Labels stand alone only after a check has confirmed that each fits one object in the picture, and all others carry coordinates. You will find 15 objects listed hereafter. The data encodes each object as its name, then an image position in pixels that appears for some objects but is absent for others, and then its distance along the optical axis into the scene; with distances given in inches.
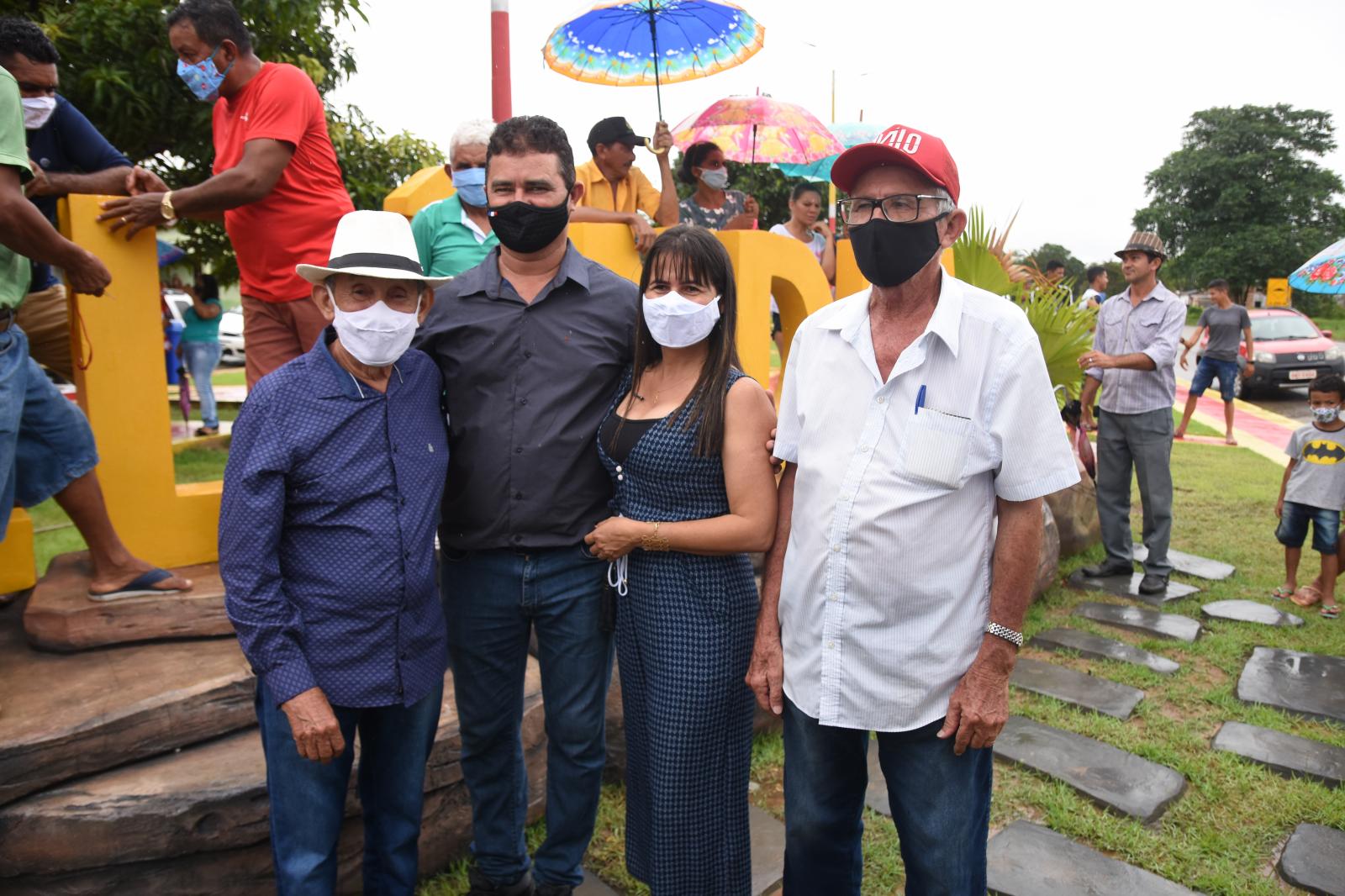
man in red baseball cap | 77.1
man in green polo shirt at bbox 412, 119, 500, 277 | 149.3
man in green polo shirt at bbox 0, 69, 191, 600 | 104.9
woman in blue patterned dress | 93.0
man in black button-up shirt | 99.7
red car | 665.0
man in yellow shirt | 192.7
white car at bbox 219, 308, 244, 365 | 969.5
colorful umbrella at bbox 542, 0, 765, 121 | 215.2
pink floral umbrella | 267.1
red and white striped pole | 225.1
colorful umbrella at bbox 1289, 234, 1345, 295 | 234.5
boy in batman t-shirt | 214.8
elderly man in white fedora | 83.0
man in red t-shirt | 124.7
